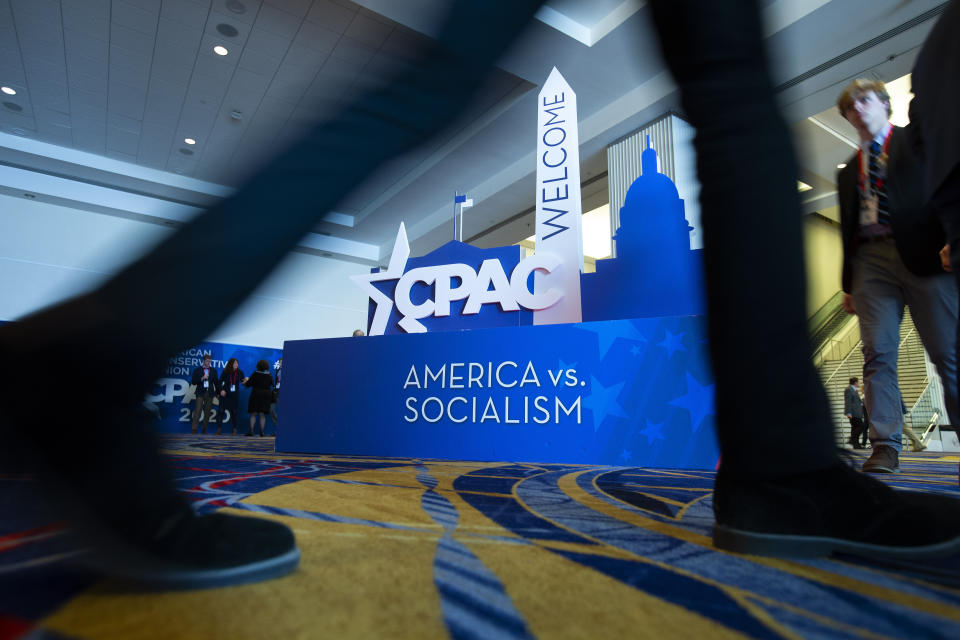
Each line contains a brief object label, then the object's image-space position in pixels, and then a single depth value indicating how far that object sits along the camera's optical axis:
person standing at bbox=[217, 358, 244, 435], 8.78
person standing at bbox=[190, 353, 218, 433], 8.38
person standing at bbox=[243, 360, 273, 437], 8.04
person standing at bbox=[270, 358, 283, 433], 8.83
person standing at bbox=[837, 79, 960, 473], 1.68
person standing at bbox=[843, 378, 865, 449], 7.60
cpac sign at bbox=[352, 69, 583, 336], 3.73
